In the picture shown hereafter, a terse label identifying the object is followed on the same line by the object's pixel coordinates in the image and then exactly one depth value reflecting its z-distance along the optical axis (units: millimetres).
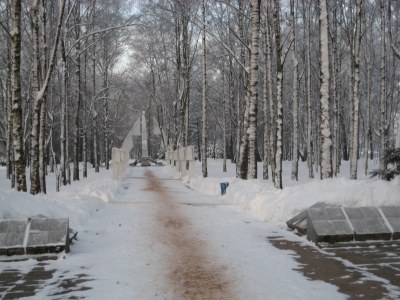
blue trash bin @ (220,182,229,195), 17078
